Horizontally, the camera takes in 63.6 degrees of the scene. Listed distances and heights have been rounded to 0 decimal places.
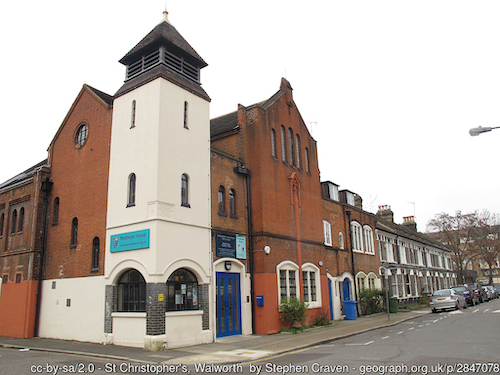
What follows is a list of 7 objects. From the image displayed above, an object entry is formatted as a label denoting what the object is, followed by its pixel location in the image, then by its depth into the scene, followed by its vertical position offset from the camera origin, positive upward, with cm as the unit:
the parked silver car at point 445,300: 2664 -147
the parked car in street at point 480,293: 3667 -153
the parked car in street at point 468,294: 3103 -133
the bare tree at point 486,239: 5464 +521
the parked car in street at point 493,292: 4646 -193
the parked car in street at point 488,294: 4248 -195
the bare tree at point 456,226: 5175 +643
